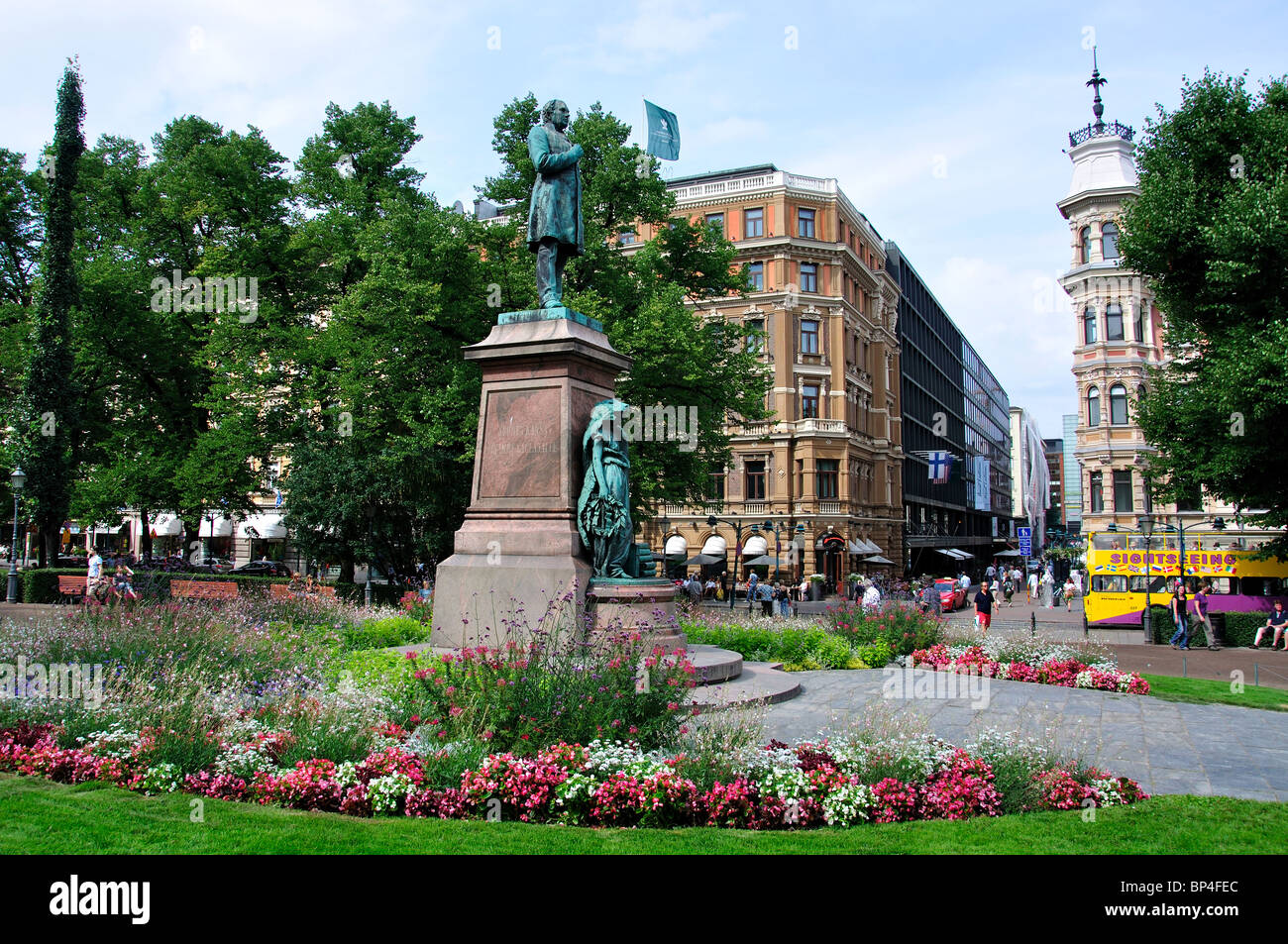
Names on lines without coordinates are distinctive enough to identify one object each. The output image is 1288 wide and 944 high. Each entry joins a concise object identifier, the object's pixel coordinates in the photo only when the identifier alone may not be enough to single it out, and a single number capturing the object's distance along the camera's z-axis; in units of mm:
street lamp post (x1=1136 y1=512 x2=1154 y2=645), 27688
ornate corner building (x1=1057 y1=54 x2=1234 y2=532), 47438
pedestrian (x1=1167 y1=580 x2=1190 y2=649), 25391
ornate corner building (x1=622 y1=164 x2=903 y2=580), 51594
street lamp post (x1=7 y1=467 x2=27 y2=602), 28469
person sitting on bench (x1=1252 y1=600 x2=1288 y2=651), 25750
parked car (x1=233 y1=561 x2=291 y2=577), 44562
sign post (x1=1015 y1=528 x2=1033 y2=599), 63109
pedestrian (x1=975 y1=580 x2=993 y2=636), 24703
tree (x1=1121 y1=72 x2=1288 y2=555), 22609
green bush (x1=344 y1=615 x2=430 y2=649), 14430
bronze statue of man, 12688
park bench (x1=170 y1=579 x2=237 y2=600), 23344
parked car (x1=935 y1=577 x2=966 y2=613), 42119
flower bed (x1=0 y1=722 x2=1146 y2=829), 6375
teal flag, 45312
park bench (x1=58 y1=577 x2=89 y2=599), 28531
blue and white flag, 59531
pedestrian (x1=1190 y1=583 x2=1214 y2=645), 26250
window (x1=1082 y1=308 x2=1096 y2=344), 49188
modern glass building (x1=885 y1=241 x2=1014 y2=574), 73062
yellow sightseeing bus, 31422
